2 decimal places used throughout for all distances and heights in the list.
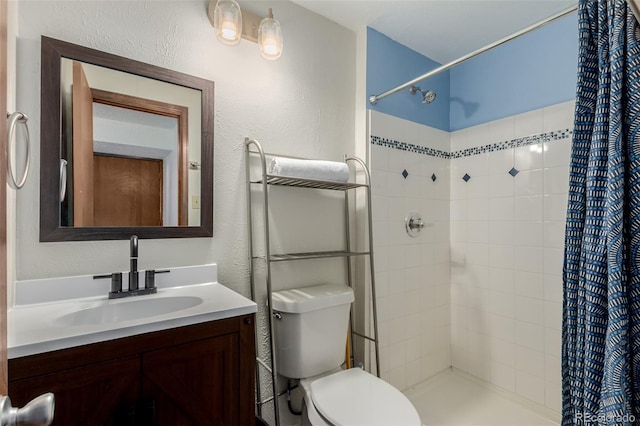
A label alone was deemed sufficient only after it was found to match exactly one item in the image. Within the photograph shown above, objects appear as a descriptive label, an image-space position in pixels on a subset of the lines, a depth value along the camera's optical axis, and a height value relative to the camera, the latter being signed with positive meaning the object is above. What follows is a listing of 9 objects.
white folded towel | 1.48 +0.22
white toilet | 1.26 -0.70
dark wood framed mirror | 1.20 +0.28
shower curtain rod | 1.19 +0.72
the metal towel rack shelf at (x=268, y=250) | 1.44 -0.17
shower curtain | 0.84 -0.03
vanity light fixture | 1.38 +0.85
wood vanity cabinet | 0.83 -0.46
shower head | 2.09 +0.79
